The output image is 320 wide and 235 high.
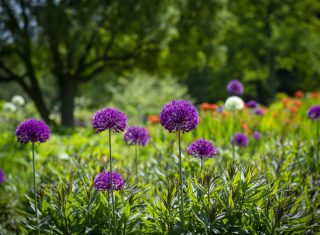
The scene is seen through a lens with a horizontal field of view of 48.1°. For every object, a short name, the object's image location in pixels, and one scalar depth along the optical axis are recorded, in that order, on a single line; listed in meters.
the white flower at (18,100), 7.55
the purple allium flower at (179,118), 1.81
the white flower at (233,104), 4.31
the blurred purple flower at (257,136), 5.17
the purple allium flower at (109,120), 1.88
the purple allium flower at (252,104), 5.20
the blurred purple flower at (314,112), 3.26
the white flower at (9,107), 7.60
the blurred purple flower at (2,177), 3.31
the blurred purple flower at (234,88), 4.63
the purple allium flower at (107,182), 1.92
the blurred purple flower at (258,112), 5.93
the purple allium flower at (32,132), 2.04
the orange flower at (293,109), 7.59
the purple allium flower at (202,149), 2.26
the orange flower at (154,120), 7.16
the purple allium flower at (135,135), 2.74
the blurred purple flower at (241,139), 3.87
